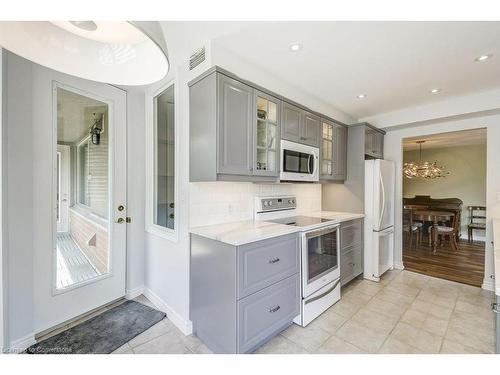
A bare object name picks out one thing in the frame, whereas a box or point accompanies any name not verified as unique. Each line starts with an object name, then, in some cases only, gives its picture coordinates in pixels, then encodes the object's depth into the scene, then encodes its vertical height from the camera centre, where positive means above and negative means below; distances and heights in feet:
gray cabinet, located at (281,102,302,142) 8.03 +2.22
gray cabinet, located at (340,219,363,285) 9.44 -2.75
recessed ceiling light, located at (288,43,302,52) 6.19 +3.72
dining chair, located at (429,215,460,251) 16.07 -3.10
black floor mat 5.99 -4.20
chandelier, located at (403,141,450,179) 18.44 +1.22
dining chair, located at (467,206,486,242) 18.69 -2.57
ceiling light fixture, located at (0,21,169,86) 1.85 +1.18
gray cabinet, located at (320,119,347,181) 10.05 +1.54
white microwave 8.00 +0.84
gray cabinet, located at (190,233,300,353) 5.51 -2.74
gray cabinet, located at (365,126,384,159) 11.27 +2.14
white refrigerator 10.59 -1.43
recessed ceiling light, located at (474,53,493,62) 6.68 +3.70
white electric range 7.12 -2.35
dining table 16.17 -2.25
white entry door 6.41 -0.40
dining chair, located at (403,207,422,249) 16.60 -2.91
